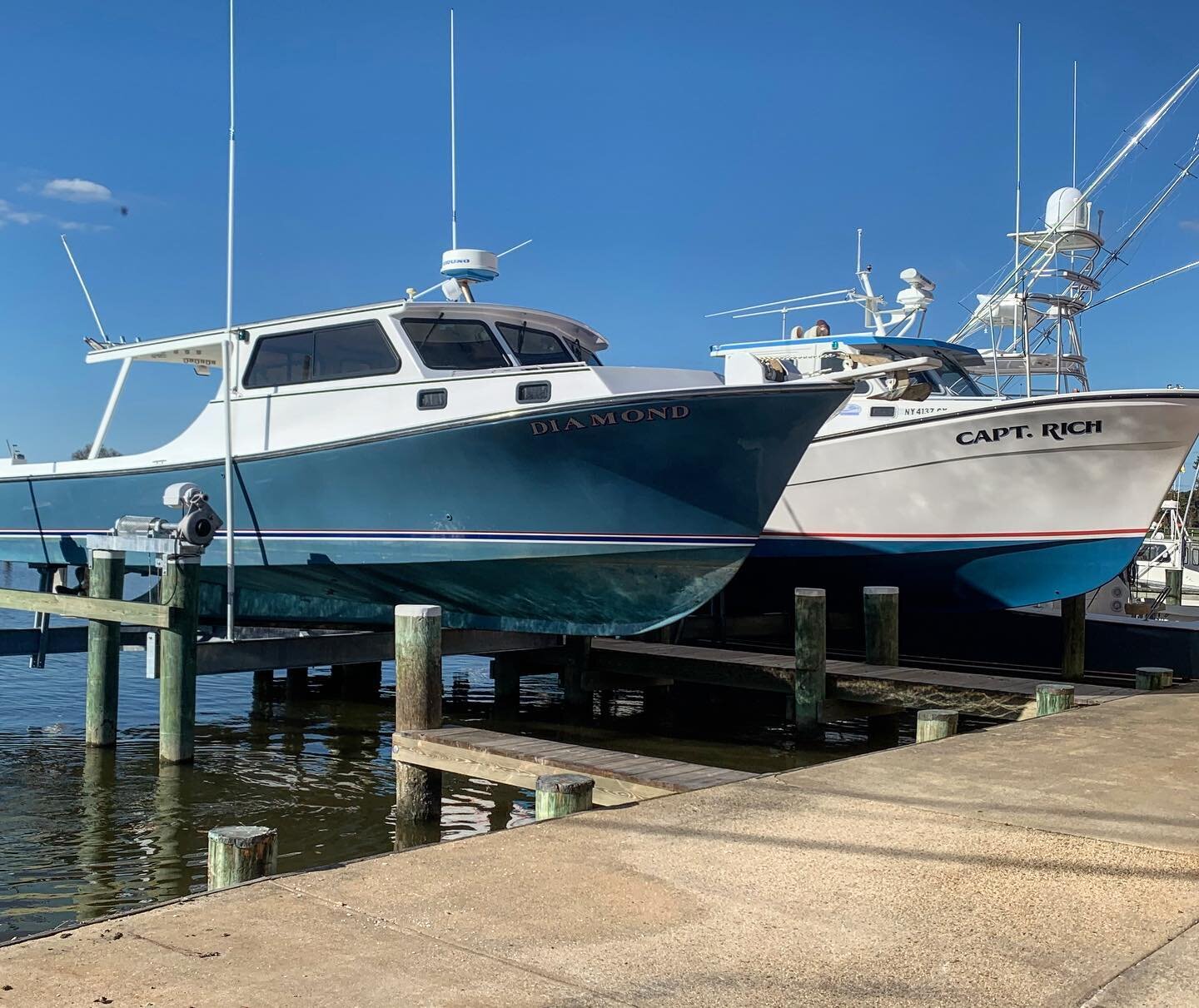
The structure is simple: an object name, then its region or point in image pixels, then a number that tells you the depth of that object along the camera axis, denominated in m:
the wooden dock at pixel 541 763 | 5.29
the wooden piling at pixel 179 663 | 8.27
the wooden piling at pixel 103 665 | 8.95
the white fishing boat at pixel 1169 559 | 23.26
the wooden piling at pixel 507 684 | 11.23
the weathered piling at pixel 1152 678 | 8.41
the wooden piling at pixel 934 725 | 6.42
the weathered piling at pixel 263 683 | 12.20
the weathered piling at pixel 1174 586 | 17.77
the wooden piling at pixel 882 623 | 9.58
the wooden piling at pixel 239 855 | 3.74
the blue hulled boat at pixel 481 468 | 8.68
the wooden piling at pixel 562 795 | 4.61
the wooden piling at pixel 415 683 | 6.53
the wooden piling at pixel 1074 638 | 10.70
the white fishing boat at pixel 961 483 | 10.41
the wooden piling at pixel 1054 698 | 7.23
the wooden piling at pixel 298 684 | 12.17
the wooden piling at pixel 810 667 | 8.85
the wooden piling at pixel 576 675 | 10.68
